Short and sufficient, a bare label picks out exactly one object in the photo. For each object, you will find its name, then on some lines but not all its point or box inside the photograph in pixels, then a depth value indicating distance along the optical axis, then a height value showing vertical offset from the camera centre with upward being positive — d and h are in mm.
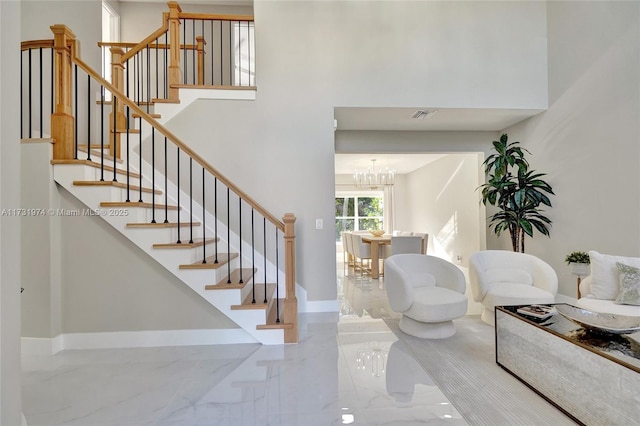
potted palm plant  4070 +227
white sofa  2656 -645
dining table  5848 -744
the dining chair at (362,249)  6039 -693
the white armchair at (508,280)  3057 -736
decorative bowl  1965 -744
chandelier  7827 +984
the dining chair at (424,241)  6148 -555
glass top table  1546 -894
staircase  2830 +53
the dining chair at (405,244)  5469 -549
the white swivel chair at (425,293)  2881 -792
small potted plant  3297 -554
